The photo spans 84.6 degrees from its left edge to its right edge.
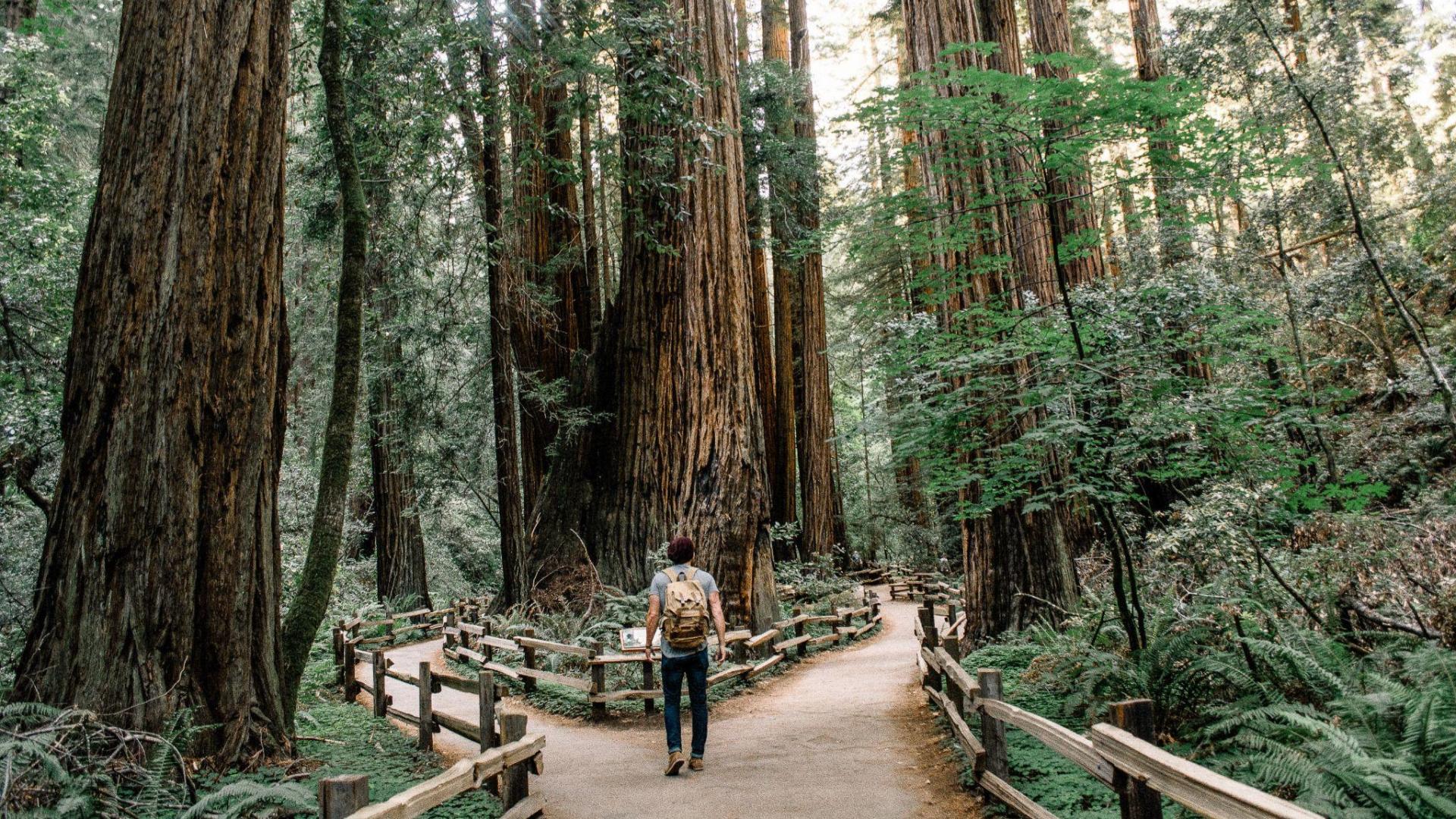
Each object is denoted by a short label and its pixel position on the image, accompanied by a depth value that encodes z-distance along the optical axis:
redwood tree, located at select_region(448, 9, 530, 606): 11.86
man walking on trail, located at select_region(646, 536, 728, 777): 5.61
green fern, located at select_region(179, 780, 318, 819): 3.64
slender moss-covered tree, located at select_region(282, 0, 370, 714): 5.92
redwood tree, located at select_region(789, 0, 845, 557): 19.06
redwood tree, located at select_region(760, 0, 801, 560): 17.92
